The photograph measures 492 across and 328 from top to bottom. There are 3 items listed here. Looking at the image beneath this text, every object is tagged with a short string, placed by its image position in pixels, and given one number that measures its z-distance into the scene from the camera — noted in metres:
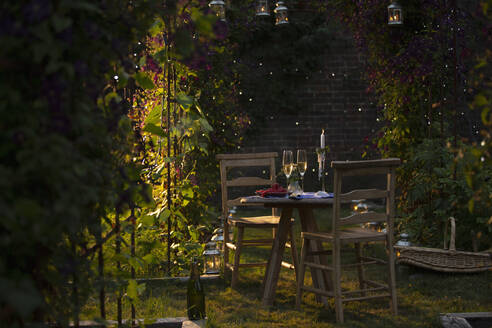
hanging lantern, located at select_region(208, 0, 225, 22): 5.50
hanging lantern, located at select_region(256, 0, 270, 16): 6.39
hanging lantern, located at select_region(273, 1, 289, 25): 6.65
